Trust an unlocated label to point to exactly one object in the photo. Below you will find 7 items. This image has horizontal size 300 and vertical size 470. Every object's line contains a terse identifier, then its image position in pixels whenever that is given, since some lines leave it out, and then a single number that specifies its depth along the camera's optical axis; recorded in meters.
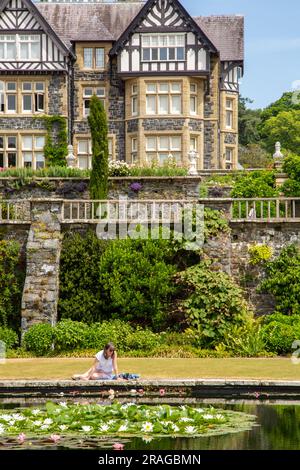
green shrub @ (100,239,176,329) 29.22
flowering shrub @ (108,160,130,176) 37.03
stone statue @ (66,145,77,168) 42.44
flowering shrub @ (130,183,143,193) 36.38
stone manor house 47.84
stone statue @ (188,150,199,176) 37.06
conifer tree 34.59
